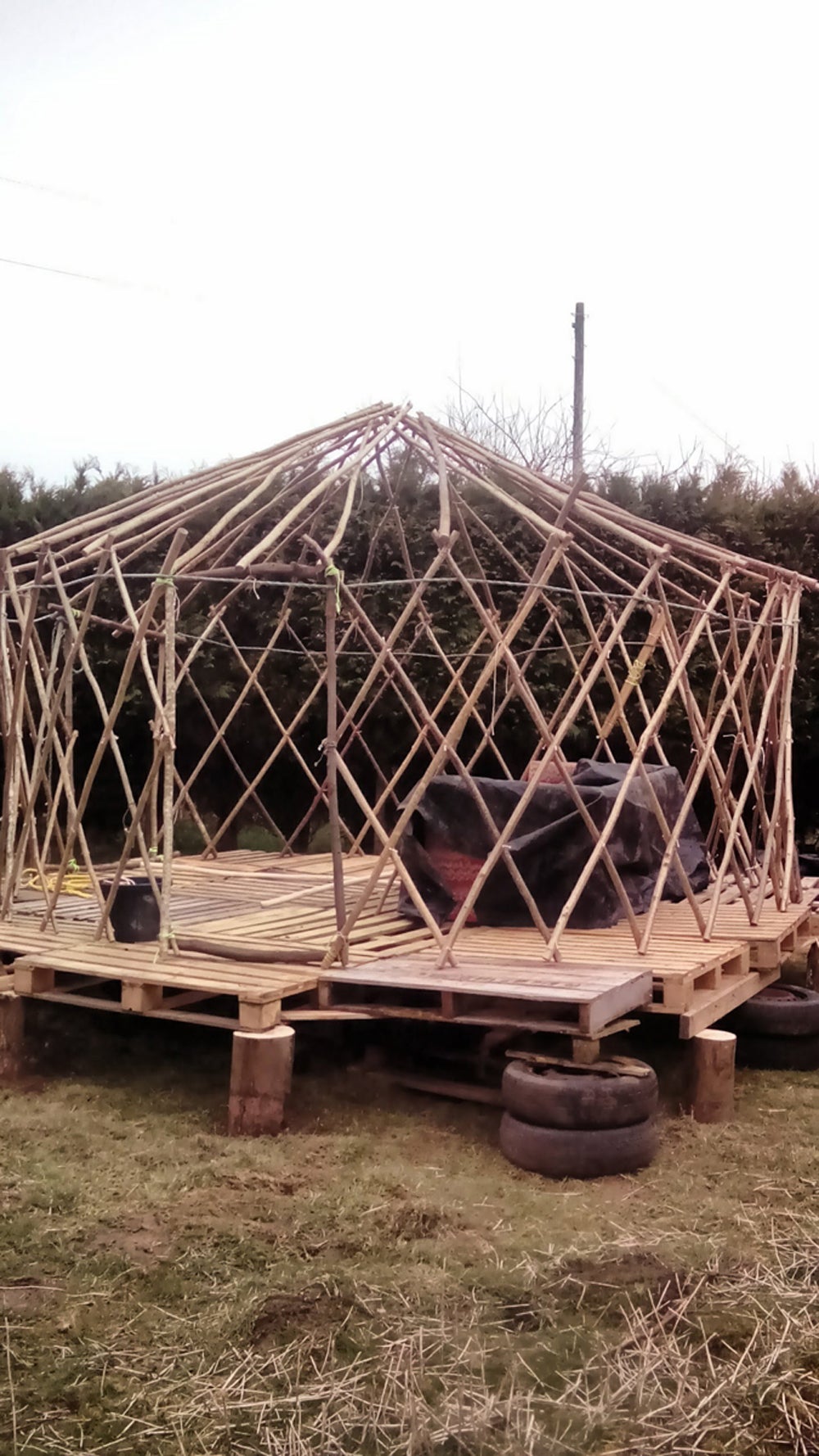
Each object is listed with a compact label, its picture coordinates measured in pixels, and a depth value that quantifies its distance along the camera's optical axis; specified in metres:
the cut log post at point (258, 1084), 4.21
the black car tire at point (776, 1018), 5.41
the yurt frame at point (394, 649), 5.07
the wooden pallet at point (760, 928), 5.65
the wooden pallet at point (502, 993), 4.26
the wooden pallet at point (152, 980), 4.42
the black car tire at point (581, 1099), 4.00
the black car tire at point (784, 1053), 5.42
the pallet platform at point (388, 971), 4.45
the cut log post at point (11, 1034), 4.89
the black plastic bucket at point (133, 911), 5.43
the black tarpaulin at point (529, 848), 5.82
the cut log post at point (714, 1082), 4.58
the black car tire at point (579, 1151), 3.97
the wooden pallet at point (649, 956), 4.69
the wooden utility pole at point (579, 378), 16.54
